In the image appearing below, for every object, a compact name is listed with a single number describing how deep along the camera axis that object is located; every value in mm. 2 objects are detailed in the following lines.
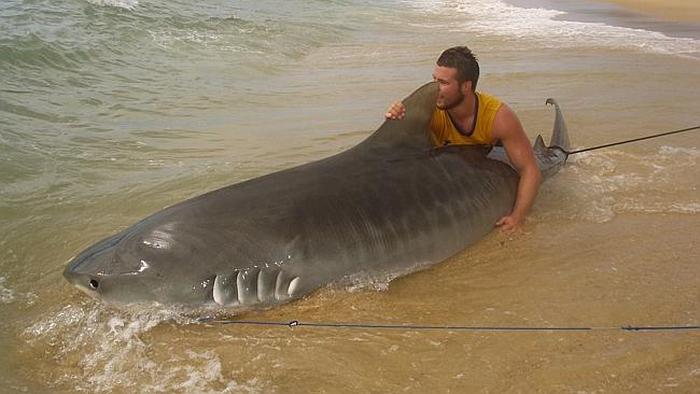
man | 3928
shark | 3031
